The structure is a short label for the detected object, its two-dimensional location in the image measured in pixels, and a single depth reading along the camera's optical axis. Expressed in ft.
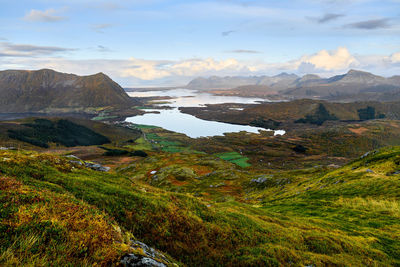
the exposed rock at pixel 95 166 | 110.34
